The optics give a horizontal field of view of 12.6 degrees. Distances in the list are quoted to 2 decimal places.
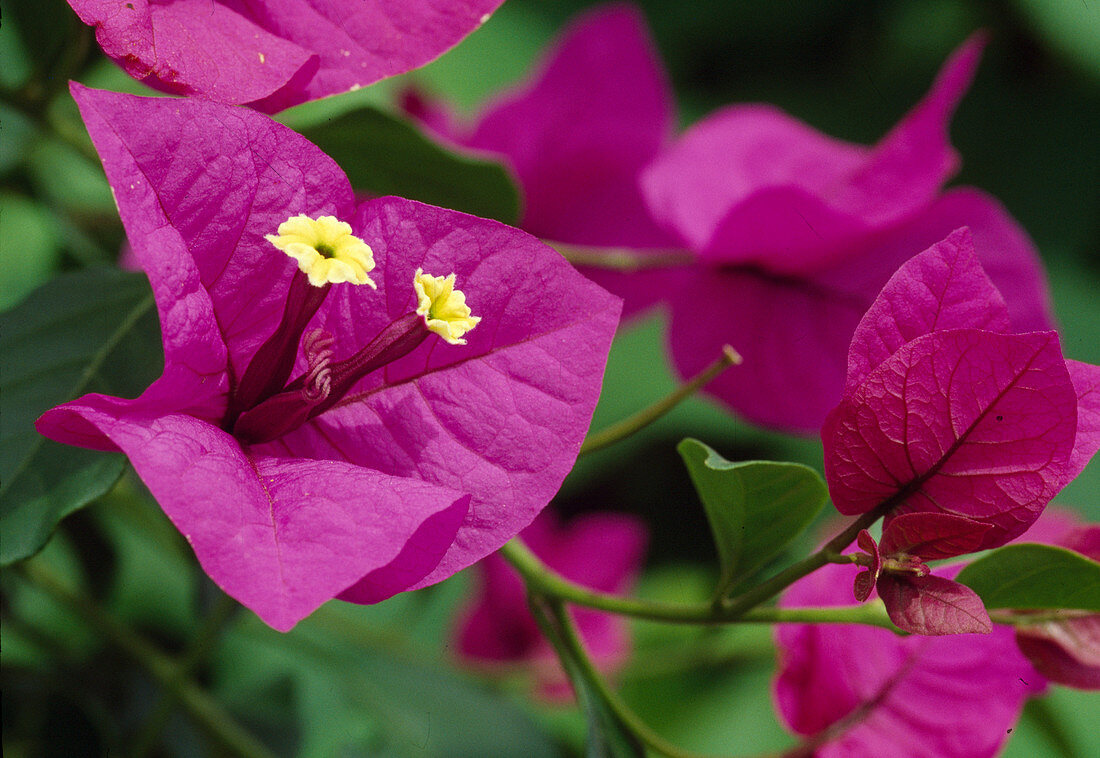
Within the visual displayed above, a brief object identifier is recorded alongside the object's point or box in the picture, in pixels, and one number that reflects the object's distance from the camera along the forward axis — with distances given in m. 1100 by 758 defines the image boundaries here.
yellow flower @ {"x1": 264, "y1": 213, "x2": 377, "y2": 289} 0.36
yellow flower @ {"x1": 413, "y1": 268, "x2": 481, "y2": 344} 0.36
